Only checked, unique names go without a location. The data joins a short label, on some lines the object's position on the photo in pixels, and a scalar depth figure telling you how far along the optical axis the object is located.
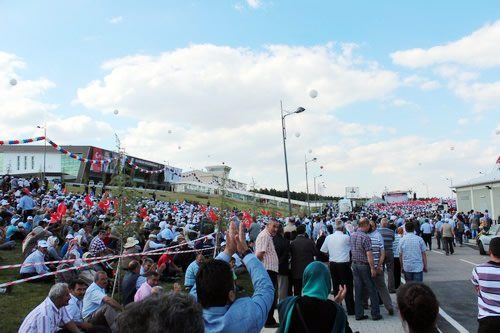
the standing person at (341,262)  9.14
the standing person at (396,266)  11.38
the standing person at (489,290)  4.29
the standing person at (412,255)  8.81
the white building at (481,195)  36.47
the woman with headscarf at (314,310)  3.28
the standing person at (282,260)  9.30
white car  19.71
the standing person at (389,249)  10.91
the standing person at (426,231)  22.30
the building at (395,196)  75.69
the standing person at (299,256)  9.41
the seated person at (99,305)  6.65
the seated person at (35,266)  10.52
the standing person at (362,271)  8.52
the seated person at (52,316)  5.36
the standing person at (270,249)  8.48
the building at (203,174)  127.00
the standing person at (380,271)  8.87
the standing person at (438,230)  24.02
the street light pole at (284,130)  22.46
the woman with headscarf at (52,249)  11.58
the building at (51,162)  65.12
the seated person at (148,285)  7.05
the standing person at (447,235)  20.70
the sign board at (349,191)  105.89
